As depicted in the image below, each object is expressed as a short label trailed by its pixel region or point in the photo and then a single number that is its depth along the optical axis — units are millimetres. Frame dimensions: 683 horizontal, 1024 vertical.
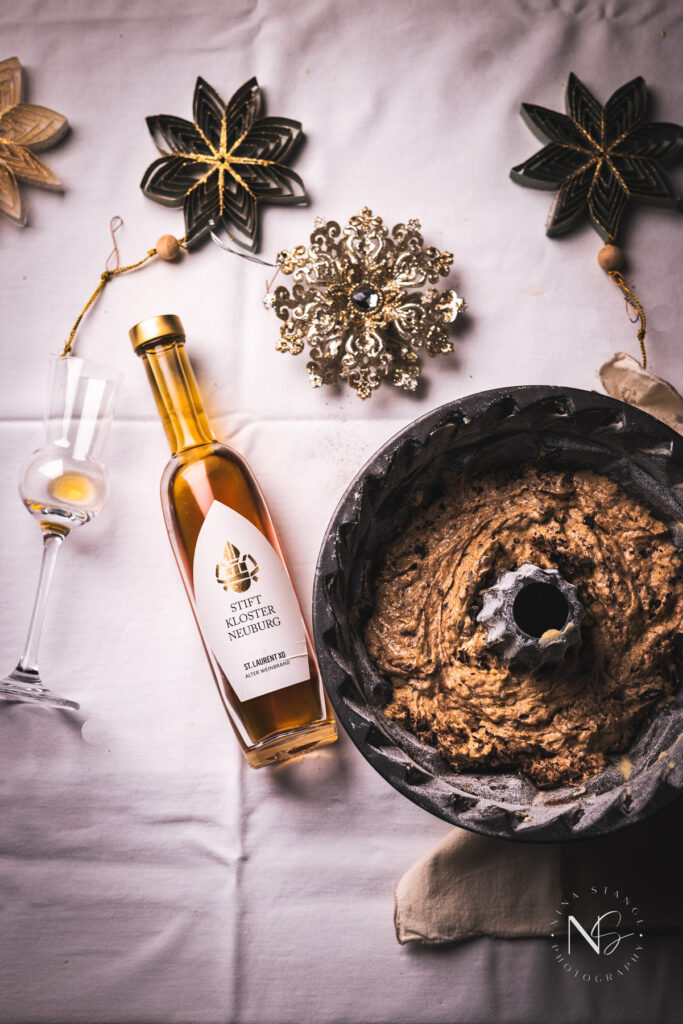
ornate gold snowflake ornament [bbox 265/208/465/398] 1011
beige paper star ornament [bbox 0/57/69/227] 1074
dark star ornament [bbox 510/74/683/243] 1034
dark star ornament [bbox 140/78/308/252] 1043
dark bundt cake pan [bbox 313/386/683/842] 708
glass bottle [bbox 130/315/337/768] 903
